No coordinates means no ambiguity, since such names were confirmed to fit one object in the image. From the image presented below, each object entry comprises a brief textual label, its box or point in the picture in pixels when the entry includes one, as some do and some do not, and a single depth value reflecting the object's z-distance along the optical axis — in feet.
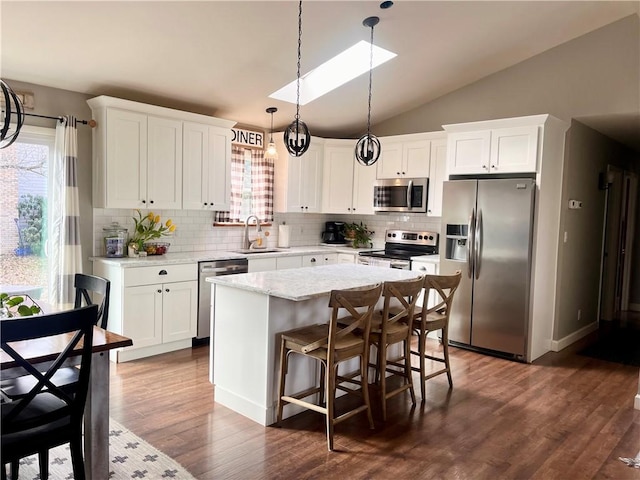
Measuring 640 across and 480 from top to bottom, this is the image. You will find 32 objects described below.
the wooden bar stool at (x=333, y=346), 9.53
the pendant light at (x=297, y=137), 11.32
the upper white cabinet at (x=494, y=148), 15.24
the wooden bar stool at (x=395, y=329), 10.76
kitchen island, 10.47
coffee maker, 22.63
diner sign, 18.97
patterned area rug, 8.36
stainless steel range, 18.35
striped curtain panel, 13.93
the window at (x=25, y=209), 13.50
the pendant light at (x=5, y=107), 6.98
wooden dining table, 7.29
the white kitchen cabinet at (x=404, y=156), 19.03
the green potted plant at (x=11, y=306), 7.74
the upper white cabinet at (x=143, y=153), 14.40
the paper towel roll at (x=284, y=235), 20.26
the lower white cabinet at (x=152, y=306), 14.17
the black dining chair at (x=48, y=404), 6.03
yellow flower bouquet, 15.66
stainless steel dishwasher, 15.94
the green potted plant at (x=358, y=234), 22.03
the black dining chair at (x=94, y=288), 9.45
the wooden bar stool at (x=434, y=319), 12.00
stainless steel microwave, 19.06
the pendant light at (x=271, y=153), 16.49
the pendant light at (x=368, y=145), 12.91
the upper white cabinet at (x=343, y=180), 21.09
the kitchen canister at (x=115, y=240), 15.10
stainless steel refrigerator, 15.26
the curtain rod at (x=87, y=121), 13.91
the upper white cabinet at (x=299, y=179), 20.01
